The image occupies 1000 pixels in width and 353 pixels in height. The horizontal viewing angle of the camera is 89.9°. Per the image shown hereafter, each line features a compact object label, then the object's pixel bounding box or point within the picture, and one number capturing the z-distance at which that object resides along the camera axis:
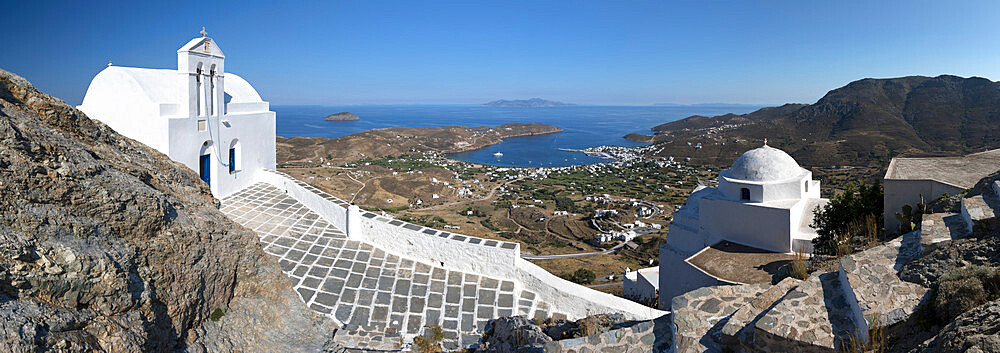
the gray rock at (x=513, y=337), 4.89
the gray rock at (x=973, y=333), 2.22
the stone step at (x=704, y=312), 4.27
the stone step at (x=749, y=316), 3.92
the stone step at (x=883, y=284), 3.54
